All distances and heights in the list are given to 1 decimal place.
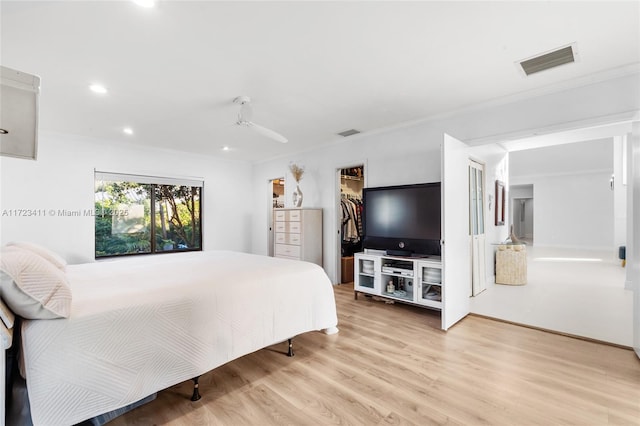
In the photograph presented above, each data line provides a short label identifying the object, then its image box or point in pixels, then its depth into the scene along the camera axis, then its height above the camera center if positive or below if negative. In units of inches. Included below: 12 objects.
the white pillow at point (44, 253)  81.0 -12.1
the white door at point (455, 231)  113.2 -6.6
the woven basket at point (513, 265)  173.3 -30.0
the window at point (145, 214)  177.8 -0.4
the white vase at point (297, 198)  199.6 +11.4
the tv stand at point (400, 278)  129.3 -30.8
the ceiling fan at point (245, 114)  115.6 +40.5
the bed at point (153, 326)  52.9 -26.6
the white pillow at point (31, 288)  50.6 -13.7
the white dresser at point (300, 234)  186.2 -13.3
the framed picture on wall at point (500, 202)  190.7 +9.2
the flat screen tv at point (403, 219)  132.2 -2.0
